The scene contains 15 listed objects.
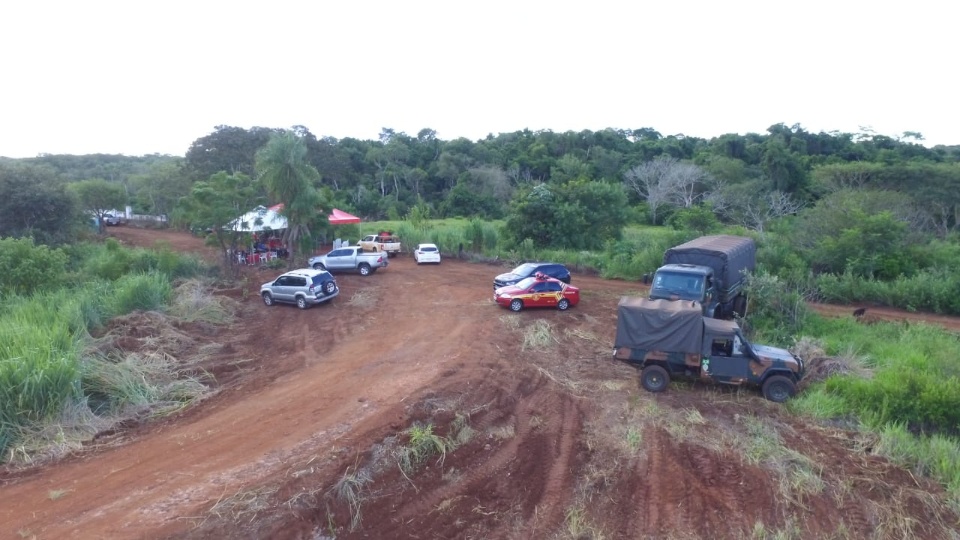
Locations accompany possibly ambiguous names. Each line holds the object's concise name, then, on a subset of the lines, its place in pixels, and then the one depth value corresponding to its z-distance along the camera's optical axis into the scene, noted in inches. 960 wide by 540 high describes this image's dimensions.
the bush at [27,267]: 710.5
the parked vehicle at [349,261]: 1106.7
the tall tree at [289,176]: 1117.1
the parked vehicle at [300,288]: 835.4
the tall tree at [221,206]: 989.2
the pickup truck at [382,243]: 1316.4
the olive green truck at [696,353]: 492.7
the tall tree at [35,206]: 1321.4
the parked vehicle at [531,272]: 903.7
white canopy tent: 1057.9
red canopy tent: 1395.2
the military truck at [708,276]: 657.0
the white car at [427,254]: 1236.5
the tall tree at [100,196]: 1846.7
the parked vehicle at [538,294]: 785.6
